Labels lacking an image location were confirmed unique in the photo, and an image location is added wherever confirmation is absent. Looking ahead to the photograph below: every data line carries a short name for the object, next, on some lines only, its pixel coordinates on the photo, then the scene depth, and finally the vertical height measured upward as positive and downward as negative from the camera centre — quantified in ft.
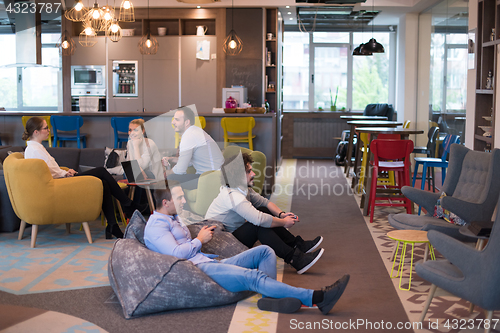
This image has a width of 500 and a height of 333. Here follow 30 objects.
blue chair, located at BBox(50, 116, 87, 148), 23.13 -0.02
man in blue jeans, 9.40 -2.80
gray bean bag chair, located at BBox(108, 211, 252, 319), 9.47 -3.05
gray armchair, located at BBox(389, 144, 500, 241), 11.89 -1.71
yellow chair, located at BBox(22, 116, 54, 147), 23.58 +0.22
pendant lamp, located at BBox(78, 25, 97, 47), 31.83 +5.69
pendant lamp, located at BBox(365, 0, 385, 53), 30.42 +5.03
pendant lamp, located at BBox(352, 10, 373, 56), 30.89 +4.94
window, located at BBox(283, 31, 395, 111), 37.60 +4.31
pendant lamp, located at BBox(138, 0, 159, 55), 27.35 +4.74
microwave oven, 32.12 +3.31
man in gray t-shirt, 11.86 -2.27
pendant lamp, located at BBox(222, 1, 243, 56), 27.89 +4.95
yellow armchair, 13.79 -1.94
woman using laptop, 16.97 -0.87
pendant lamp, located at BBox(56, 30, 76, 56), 27.27 +4.85
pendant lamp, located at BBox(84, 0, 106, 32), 20.06 +4.75
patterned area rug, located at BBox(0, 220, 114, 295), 11.25 -3.53
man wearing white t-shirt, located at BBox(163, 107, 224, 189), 15.80 -0.80
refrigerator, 31.99 +3.18
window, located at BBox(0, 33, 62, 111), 41.29 +3.48
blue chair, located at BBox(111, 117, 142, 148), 23.12 +0.09
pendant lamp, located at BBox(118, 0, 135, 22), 31.19 +7.25
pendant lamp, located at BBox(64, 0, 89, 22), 21.11 +5.19
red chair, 17.66 -1.09
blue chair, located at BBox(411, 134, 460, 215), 19.98 -1.34
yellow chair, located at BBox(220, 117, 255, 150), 22.81 +0.02
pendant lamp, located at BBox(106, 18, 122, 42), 22.07 +4.47
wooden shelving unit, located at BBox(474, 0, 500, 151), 17.85 +2.32
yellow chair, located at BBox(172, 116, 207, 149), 22.38 +0.10
